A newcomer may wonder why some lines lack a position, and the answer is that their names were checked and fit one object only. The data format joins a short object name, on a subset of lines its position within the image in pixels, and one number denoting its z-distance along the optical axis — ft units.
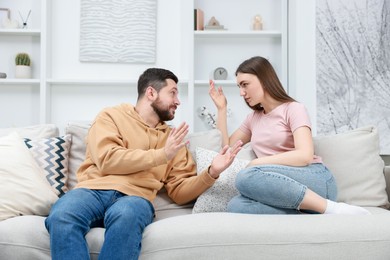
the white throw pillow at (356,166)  7.75
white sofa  5.67
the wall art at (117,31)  14.40
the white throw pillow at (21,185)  6.66
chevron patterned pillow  7.58
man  5.64
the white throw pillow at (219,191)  7.25
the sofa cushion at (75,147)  7.87
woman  6.47
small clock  14.60
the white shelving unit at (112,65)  14.39
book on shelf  14.35
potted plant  14.05
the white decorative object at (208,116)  14.33
